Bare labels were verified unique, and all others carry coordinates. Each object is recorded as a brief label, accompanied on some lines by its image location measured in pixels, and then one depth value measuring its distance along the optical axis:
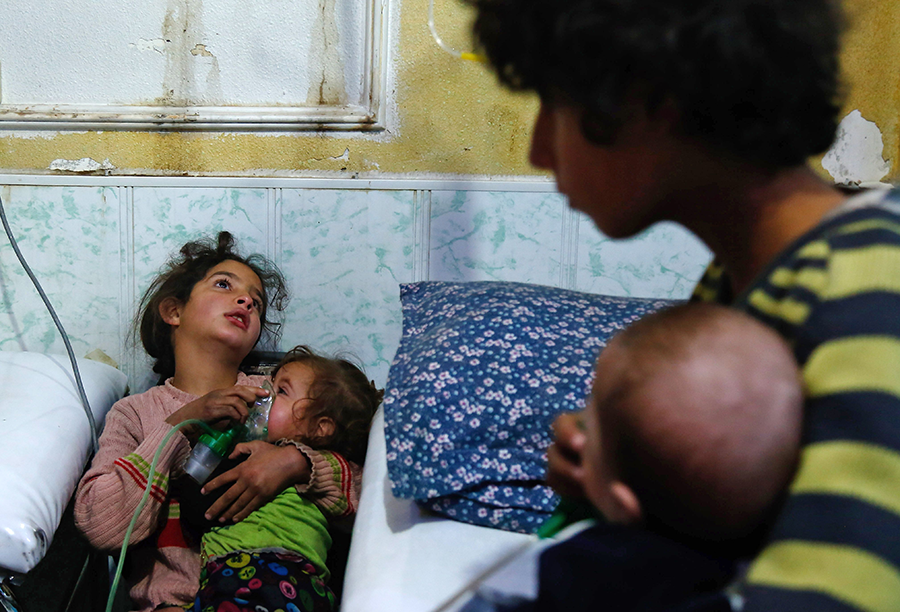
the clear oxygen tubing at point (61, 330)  1.33
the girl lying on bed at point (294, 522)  1.07
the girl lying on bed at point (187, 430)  1.18
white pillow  1.00
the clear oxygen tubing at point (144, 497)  1.07
